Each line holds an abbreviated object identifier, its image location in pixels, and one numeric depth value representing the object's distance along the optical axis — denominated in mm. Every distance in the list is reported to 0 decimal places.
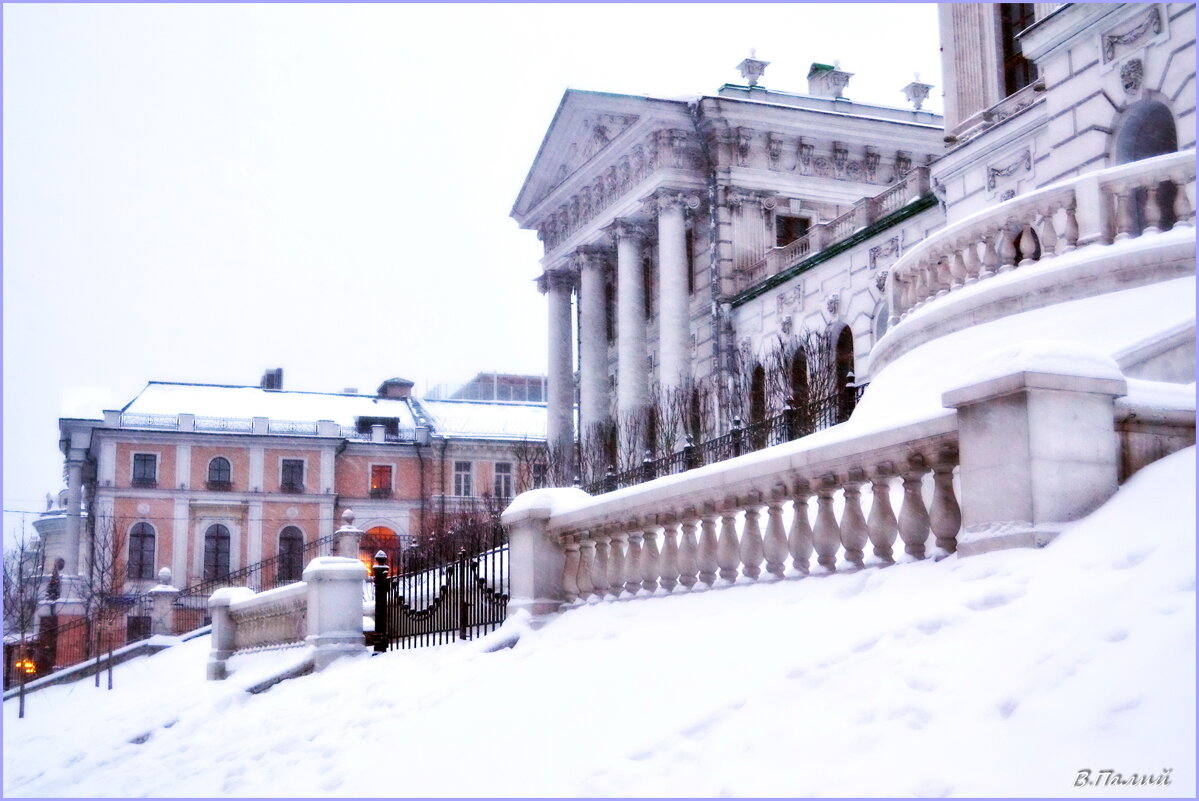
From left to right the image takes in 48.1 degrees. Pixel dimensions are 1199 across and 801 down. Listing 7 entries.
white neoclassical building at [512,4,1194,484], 26141
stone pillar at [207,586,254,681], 21016
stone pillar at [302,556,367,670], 16062
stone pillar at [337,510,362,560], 22672
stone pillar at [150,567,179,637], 39156
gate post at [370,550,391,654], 16141
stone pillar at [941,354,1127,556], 6652
